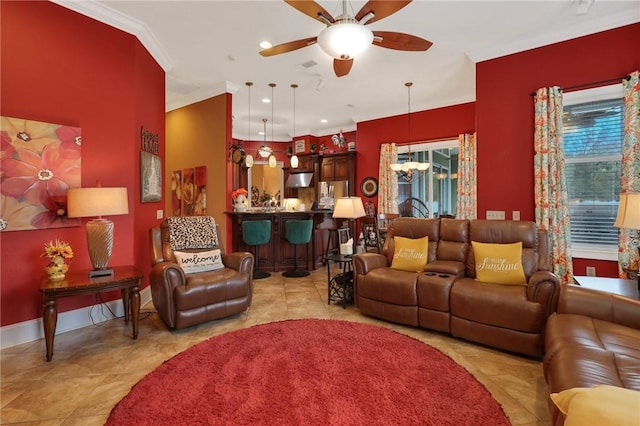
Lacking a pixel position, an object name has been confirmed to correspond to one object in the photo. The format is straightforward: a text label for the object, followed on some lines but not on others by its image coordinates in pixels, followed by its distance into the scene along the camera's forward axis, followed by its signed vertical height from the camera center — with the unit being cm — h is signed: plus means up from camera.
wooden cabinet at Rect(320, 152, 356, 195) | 743 +108
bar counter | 548 -58
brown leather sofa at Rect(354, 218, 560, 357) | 251 -74
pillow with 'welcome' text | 335 -55
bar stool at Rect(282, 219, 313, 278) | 525 -36
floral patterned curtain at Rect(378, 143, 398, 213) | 675 +64
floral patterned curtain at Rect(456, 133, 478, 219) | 560 +60
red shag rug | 180 -120
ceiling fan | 208 +126
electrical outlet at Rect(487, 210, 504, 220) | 400 -7
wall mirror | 921 +93
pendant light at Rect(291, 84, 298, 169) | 537 +219
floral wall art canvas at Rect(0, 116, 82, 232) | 267 +38
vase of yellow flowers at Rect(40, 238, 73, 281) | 266 -40
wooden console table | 247 -64
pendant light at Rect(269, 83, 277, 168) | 627 +103
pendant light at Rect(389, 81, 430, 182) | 581 +86
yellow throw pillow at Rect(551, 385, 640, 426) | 90 -61
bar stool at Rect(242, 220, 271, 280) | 504 -34
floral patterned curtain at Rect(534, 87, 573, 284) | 356 +33
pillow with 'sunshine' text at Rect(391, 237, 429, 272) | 344 -51
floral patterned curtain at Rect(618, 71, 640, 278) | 314 +50
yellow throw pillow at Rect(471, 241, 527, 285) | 287 -52
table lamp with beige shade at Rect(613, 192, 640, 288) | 220 -2
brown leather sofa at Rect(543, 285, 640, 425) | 138 -74
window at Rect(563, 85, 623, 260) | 349 +52
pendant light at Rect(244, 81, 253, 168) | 575 +96
